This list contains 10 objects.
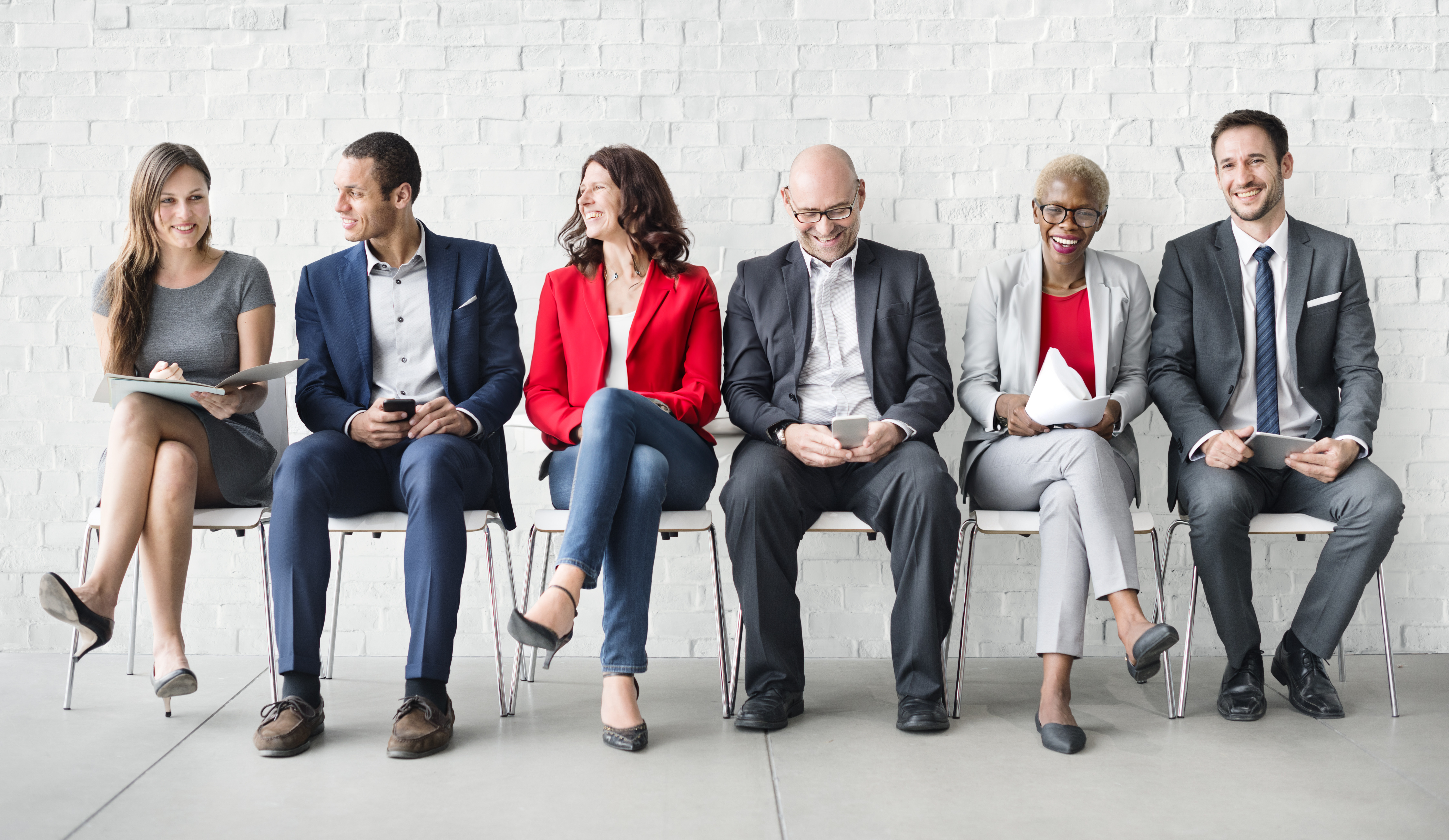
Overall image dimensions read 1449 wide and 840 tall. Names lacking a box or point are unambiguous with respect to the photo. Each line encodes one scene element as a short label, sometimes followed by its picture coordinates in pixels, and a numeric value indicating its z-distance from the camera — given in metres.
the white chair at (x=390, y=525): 2.52
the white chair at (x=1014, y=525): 2.58
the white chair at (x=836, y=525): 2.60
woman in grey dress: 2.45
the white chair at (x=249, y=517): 2.59
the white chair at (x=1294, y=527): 2.60
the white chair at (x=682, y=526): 2.53
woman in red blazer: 2.35
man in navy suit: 2.34
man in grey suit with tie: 2.64
